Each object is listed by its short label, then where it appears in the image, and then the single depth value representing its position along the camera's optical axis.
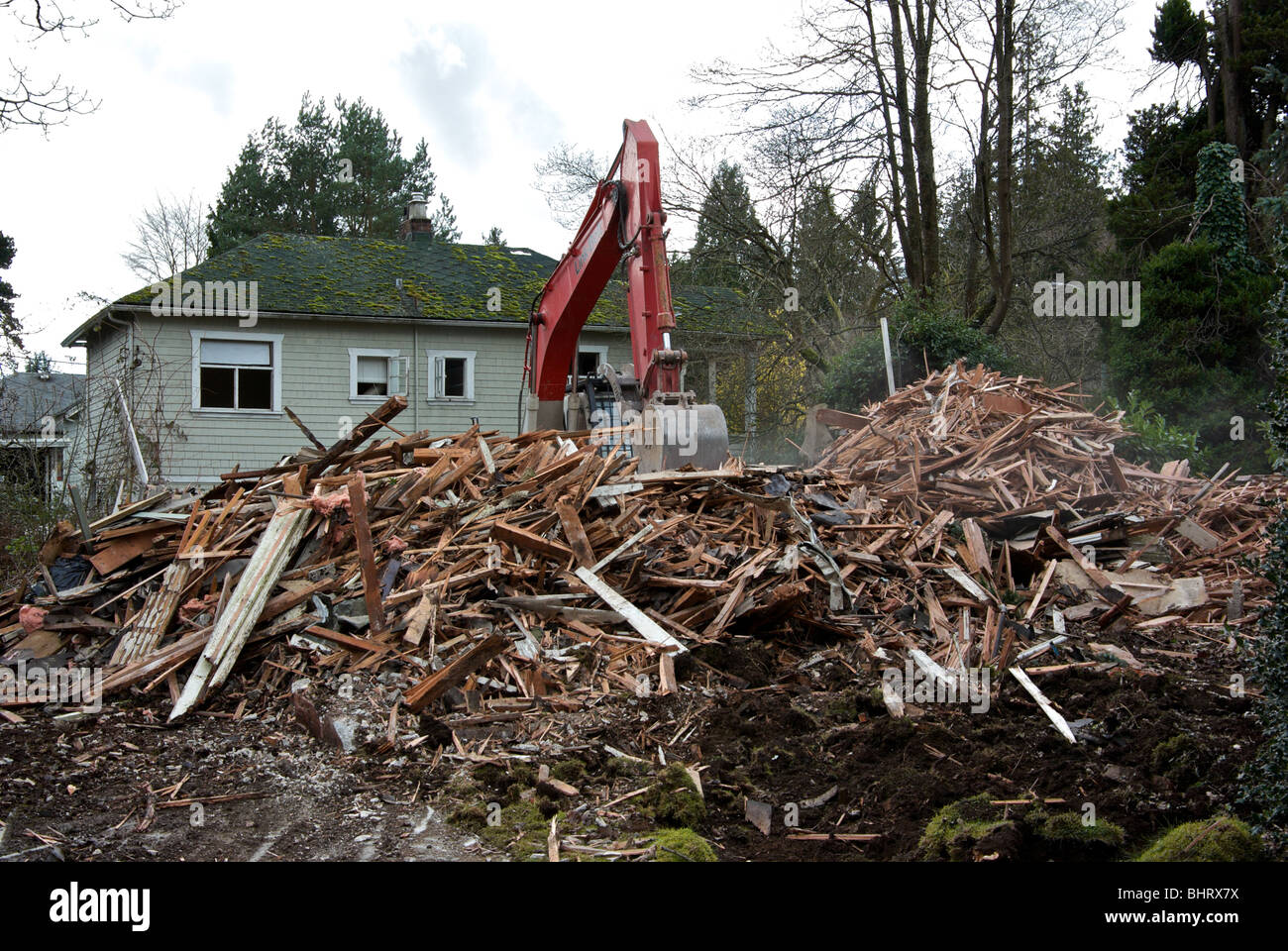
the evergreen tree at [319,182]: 36.00
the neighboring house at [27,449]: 10.48
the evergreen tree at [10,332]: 11.36
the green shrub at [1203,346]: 16.02
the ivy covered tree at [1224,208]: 16.84
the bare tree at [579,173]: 23.31
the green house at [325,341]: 19.02
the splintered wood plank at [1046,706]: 4.85
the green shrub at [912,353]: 16.44
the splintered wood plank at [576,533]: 6.79
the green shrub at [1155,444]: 12.31
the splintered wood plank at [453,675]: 5.34
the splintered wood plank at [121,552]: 7.10
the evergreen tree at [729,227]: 20.61
